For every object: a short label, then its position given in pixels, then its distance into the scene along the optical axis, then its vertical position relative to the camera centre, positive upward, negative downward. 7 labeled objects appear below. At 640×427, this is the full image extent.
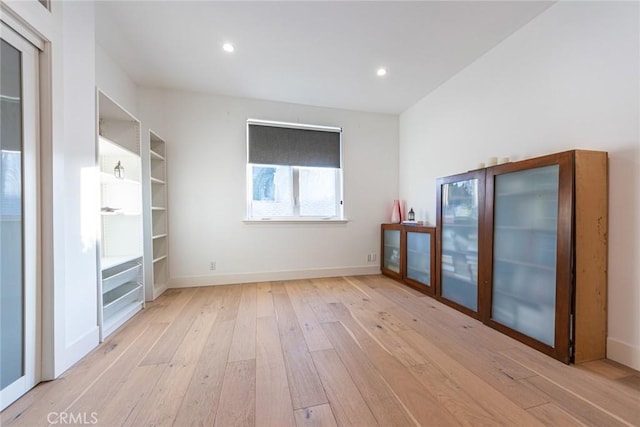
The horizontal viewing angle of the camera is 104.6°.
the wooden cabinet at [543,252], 1.60 -0.30
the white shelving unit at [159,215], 3.11 -0.05
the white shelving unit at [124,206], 2.48 +0.05
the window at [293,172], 3.54 +0.60
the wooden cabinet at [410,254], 2.97 -0.59
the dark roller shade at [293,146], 3.51 +0.96
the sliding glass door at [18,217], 1.27 -0.03
